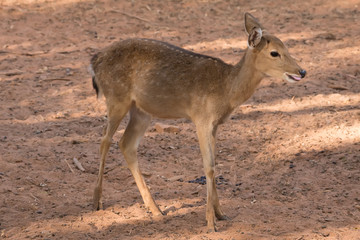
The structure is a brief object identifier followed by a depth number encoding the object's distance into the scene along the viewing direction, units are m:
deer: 12.62
